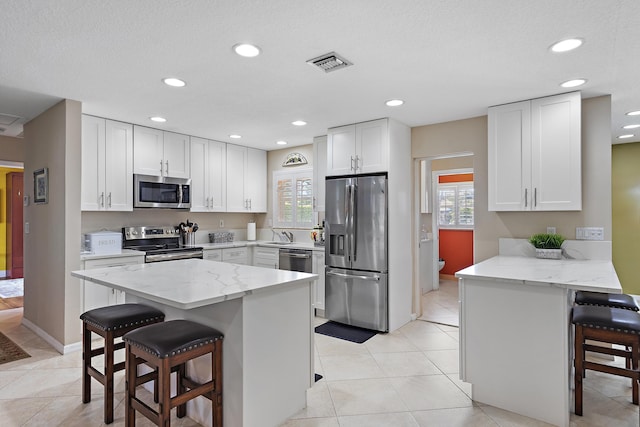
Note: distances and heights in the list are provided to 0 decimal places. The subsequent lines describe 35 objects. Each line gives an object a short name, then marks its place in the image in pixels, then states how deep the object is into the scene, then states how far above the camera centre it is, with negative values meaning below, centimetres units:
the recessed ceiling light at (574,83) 288 +107
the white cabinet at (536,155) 314 +55
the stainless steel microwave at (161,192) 434 +29
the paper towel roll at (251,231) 593 -27
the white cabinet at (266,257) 512 -62
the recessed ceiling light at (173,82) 290 +110
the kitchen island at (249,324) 200 -67
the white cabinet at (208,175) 501 +57
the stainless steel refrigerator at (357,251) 404 -43
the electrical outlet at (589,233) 324 -18
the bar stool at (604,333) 223 -76
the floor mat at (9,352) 332 -131
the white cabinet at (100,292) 363 -79
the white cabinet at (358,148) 407 +79
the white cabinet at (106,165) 390 +57
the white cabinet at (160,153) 438 +80
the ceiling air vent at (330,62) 246 +108
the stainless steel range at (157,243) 426 -37
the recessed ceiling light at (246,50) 231 +109
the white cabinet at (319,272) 463 -75
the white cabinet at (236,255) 508 -58
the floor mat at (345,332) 389 -134
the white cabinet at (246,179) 551 +57
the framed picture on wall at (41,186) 375 +33
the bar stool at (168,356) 179 -75
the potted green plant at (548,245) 328 -29
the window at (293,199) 550 +26
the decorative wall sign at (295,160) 561 +87
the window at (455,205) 694 +18
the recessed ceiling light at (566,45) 224 +108
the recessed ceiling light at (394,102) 342 +109
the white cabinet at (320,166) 499 +69
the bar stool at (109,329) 228 -74
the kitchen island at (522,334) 223 -80
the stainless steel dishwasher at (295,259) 474 -61
